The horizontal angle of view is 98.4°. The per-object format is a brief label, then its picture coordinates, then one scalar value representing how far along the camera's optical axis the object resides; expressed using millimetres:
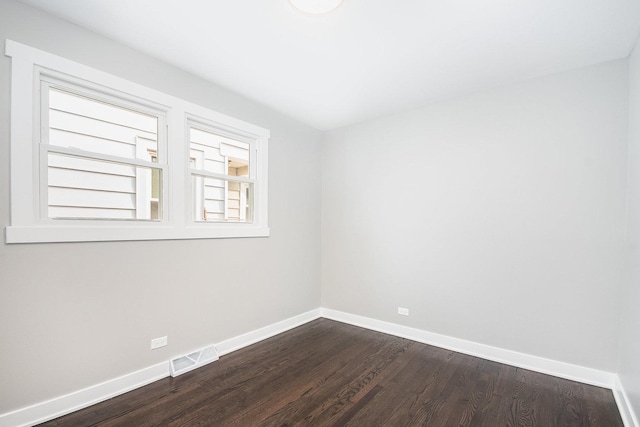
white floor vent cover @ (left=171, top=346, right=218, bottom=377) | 2371
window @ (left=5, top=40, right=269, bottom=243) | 1777
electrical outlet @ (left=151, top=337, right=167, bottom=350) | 2299
